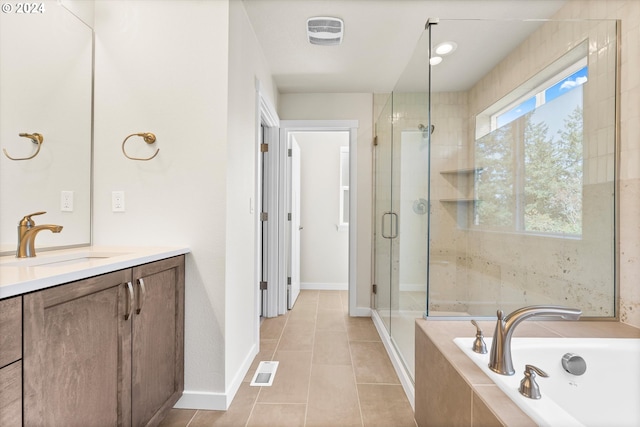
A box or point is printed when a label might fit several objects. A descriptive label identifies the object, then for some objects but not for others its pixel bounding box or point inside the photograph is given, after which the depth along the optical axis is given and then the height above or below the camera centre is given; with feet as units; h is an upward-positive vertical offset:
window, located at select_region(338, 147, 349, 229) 14.89 +1.26
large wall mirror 4.31 +1.45
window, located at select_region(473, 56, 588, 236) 5.69 +1.19
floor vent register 6.23 -3.47
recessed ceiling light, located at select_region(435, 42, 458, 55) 6.40 +3.58
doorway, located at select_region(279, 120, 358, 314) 10.42 +0.76
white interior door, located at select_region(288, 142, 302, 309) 11.25 -0.35
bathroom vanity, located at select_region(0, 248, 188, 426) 2.54 -1.37
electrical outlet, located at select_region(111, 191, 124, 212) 5.50 +0.18
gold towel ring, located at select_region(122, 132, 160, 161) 5.32 +1.27
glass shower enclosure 5.30 +0.87
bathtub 3.82 -2.08
